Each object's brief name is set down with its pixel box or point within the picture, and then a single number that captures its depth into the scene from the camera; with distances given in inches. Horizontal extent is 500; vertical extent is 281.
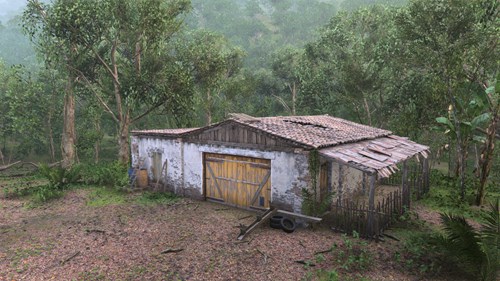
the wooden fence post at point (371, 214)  383.9
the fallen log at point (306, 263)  327.9
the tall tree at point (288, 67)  1440.7
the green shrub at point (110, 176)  653.9
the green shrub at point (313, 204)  427.2
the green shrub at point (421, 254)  313.6
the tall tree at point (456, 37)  575.8
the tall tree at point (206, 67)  977.2
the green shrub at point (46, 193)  573.6
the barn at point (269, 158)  445.1
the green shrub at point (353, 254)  321.4
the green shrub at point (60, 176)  639.8
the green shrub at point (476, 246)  264.4
